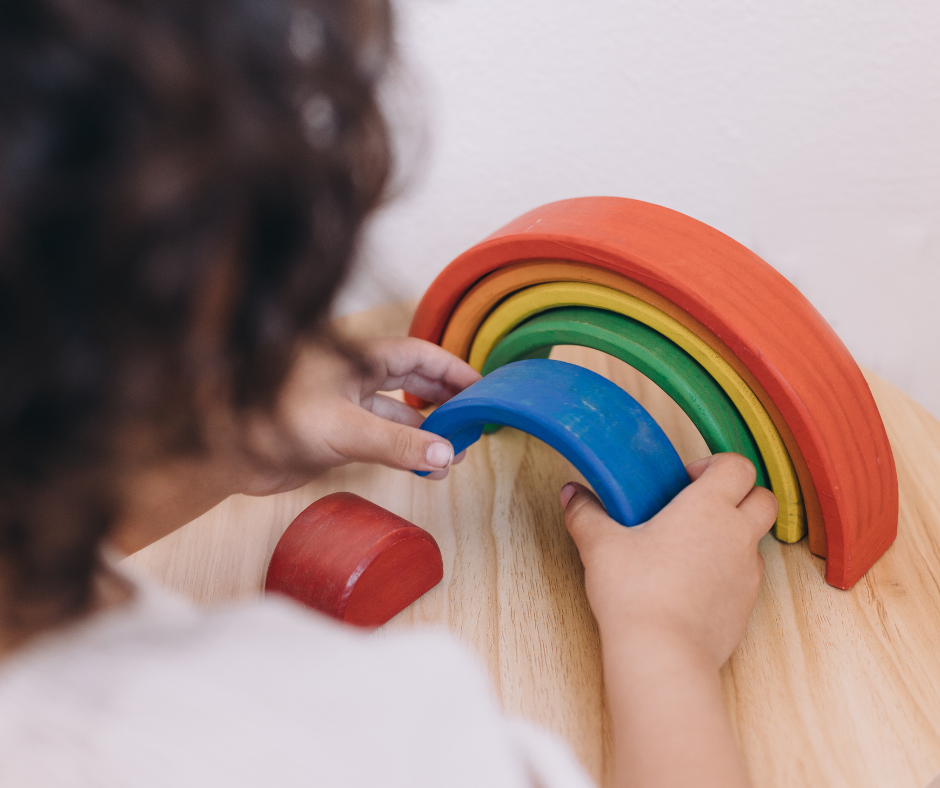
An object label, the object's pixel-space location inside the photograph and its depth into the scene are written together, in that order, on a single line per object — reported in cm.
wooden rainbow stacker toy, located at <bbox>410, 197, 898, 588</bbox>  45
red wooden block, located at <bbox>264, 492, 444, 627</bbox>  44
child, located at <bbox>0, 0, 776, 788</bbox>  21
